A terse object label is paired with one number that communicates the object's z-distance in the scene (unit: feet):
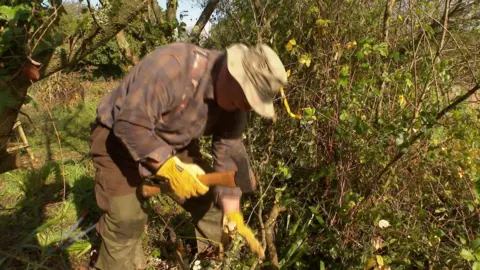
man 6.46
